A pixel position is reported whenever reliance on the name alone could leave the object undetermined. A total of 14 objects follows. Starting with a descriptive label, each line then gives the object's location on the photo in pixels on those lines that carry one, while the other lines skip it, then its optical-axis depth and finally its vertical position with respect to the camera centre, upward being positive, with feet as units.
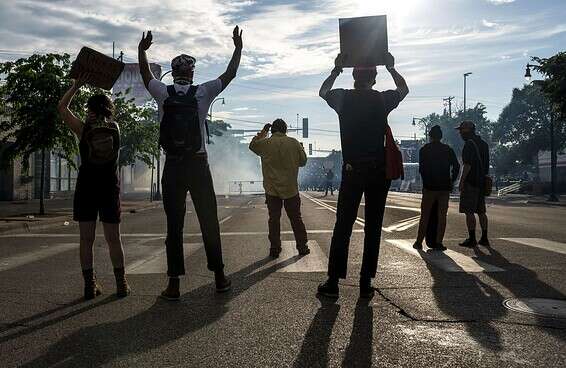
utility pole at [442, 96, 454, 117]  312.91 +45.28
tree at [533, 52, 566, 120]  85.56 +16.11
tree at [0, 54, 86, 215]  53.88 +7.74
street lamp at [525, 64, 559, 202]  105.19 +2.83
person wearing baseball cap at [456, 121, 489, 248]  27.20 +0.50
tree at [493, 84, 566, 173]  198.80 +23.20
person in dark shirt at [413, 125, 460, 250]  26.63 +0.34
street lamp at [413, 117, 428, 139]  349.55 +40.54
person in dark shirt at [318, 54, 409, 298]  15.61 +0.54
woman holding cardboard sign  16.02 -0.04
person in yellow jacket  25.48 +0.42
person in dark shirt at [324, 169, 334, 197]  128.54 +2.62
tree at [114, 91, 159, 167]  91.20 +8.24
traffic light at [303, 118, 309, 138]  209.46 +21.36
